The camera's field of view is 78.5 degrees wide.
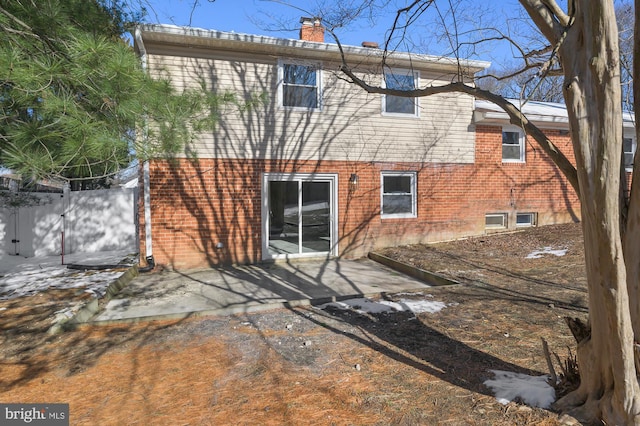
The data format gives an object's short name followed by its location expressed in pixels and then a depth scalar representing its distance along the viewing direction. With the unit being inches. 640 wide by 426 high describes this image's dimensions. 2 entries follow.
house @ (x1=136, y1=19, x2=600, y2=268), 348.8
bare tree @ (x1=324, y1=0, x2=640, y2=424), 100.2
